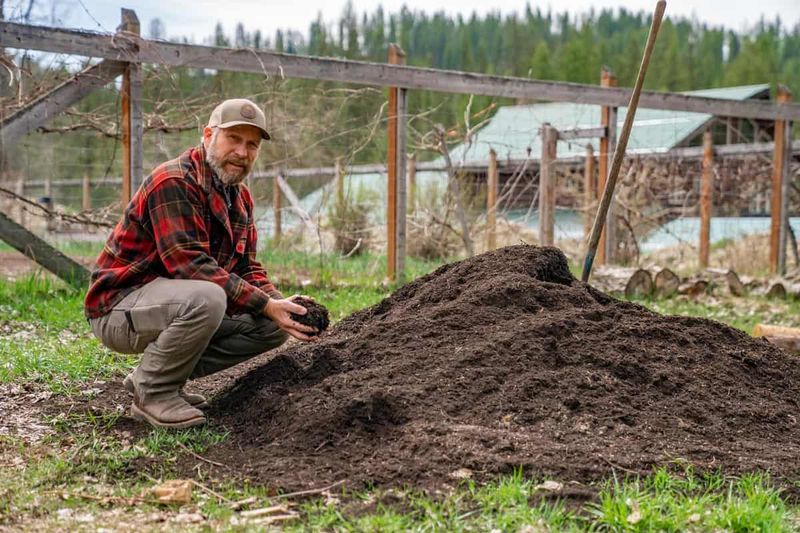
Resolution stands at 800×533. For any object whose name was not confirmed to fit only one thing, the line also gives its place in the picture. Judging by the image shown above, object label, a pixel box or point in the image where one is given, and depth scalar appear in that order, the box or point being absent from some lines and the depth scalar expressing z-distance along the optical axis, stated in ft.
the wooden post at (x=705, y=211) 41.37
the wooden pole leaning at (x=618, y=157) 19.51
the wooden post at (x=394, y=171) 30.35
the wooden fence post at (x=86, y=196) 46.85
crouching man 13.23
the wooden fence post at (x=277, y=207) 36.48
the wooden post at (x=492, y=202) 38.83
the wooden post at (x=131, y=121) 25.89
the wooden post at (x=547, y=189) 33.68
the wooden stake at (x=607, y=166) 35.53
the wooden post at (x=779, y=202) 40.75
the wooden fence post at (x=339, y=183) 35.78
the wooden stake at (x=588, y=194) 42.04
